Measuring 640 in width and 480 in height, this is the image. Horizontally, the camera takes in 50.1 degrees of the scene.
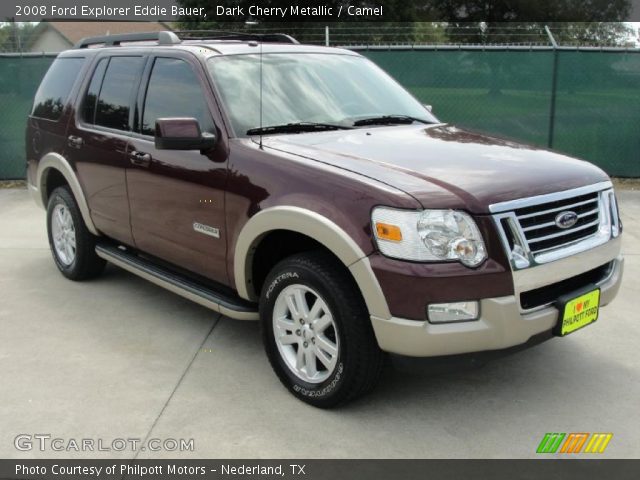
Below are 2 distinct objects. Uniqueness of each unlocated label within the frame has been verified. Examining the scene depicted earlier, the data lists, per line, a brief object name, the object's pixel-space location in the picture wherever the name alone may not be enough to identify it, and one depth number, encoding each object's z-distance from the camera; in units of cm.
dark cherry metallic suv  307
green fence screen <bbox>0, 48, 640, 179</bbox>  970
